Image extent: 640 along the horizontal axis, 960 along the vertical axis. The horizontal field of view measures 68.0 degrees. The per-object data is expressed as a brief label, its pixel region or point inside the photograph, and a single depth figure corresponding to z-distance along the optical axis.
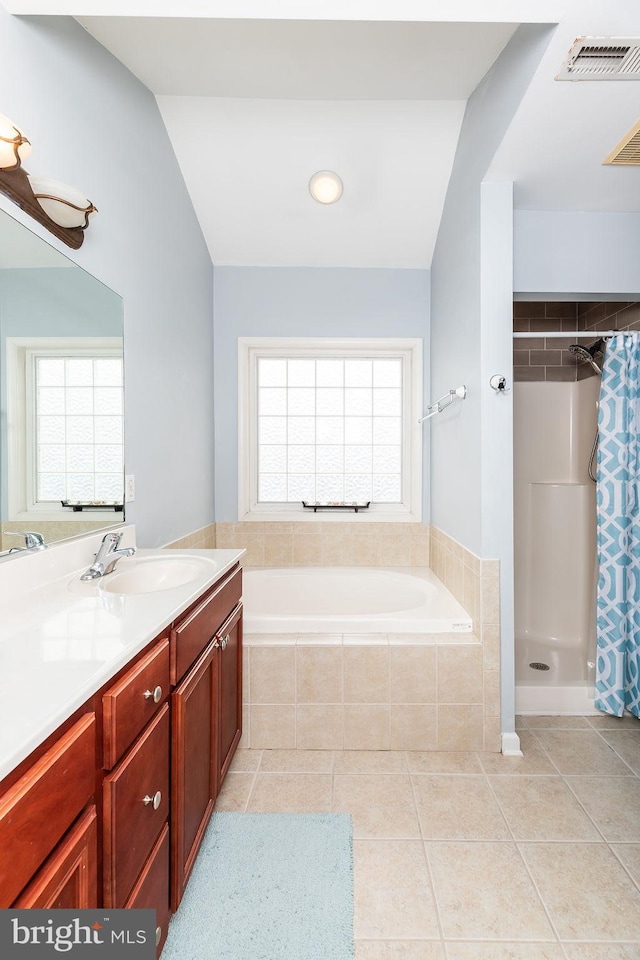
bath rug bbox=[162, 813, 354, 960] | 1.20
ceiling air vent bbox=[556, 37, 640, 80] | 1.34
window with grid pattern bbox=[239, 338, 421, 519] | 3.20
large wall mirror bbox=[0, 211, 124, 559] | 1.25
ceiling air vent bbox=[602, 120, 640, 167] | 1.72
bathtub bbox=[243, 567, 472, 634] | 2.82
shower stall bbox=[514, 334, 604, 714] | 2.75
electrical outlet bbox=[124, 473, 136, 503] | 1.88
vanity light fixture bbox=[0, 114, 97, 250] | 1.18
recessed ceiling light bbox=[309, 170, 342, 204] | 2.41
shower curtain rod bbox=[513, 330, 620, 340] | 1.96
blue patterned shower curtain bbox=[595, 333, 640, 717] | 2.13
